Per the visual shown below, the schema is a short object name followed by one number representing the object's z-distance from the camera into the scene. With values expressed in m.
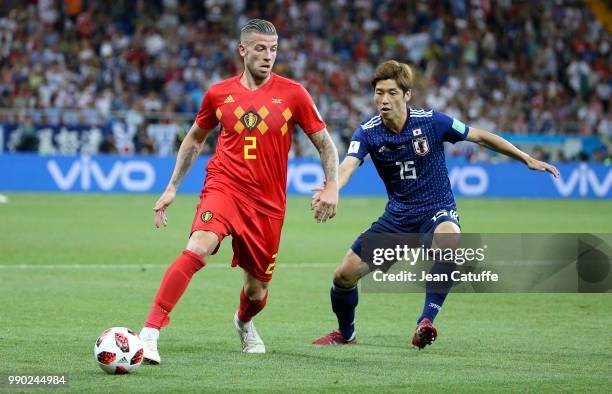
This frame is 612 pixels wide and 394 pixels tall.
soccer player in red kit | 14.28
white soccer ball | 12.78
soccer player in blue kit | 15.93
